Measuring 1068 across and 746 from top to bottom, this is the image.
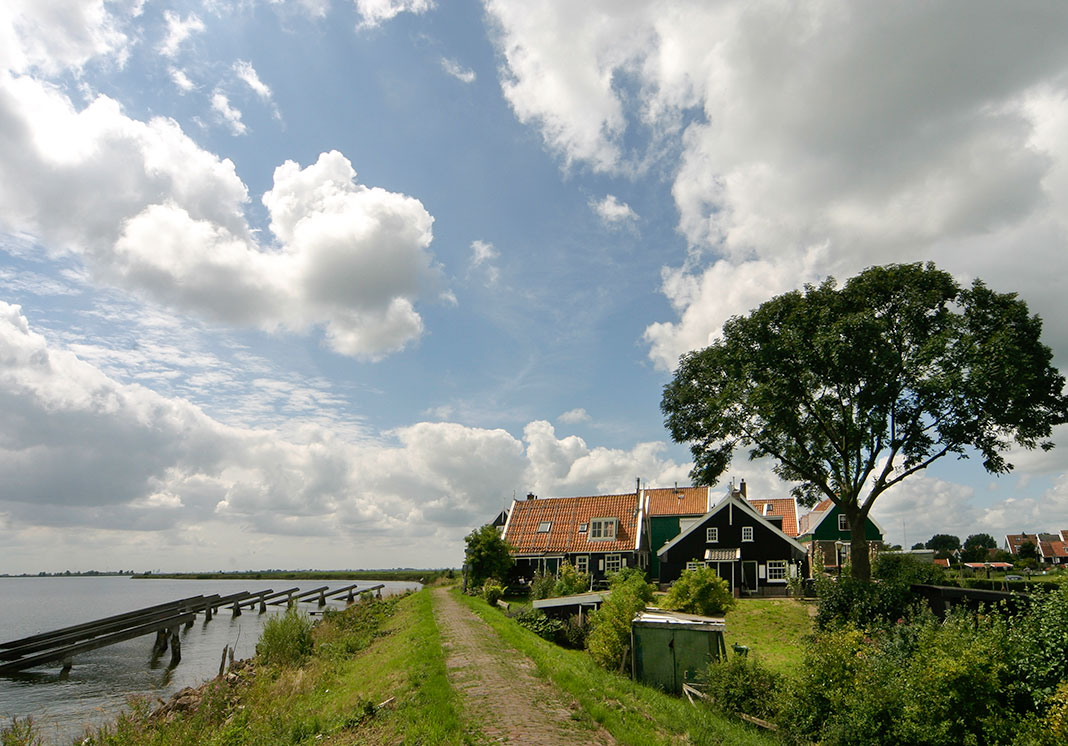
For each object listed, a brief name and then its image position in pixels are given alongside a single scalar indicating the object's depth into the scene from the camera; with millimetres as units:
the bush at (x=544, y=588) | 40800
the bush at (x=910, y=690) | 11781
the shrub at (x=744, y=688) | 15711
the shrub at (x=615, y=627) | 20609
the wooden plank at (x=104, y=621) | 32125
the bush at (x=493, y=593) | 42406
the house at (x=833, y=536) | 50656
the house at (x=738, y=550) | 41656
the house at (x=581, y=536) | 48250
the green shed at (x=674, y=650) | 18875
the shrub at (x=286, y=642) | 25391
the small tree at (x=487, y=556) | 45688
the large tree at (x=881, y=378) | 26688
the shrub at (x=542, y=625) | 27797
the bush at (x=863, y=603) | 23453
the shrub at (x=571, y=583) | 39625
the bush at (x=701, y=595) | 27500
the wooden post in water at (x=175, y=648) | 33212
